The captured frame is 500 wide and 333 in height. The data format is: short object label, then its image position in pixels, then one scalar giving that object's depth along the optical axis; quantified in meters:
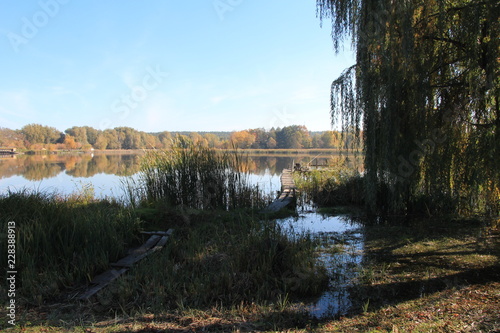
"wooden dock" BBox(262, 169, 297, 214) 8.22
